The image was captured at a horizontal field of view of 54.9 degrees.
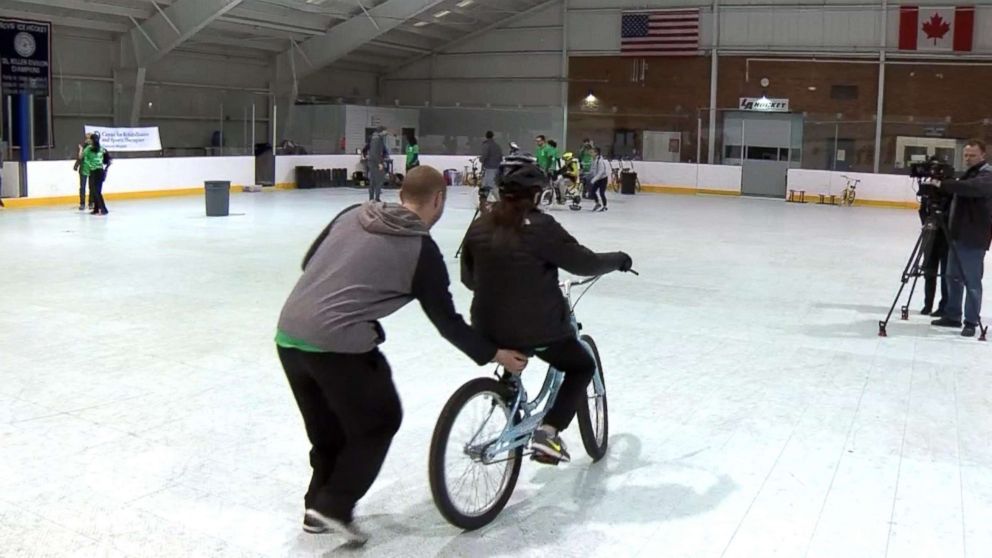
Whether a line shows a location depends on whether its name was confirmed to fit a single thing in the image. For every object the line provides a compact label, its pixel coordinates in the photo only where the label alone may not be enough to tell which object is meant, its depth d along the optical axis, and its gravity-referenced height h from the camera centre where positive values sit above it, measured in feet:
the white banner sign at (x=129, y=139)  64.49 +2.41
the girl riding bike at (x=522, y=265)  11.34 -0.99
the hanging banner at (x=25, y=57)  66.08 +8.06
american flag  95.66 +15.42
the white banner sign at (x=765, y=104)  91.17 +7.96
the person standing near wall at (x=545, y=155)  66.95 +1.93
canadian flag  86.63 +14.88
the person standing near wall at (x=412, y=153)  71.92 +2.05
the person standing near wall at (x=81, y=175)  52.90 -0.14
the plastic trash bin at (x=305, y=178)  78.12 -0.04
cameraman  24.77 -1.01
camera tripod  24.88 -1.40
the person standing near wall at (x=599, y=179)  64.18 +0.31
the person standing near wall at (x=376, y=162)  60.13 +1.07
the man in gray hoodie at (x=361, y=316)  9.92 -1.43
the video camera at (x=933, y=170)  24.76 +0.54
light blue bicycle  11.03 -3.13
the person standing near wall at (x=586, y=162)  68.08 +1.51
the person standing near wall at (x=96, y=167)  52.11 +0.31
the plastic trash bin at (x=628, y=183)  83.61 +0.12
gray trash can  52.49 -1.24
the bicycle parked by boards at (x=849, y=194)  76.74 -0.39
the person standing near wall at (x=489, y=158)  64.75 +1.58
